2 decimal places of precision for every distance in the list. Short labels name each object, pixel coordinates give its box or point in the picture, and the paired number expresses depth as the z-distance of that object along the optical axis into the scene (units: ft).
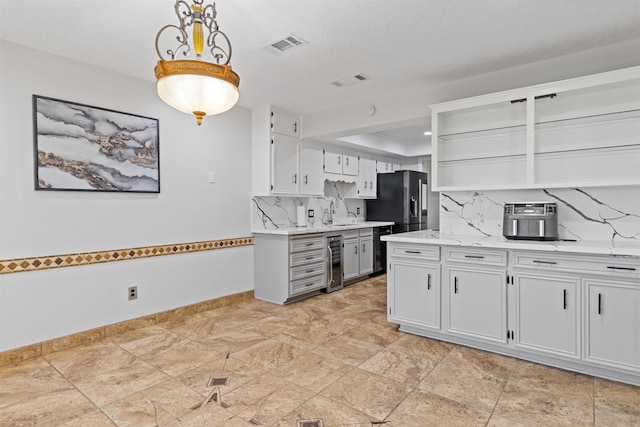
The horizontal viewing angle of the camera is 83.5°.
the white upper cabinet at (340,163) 17.83
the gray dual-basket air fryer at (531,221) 9.32
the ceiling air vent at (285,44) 8.61
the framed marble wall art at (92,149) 9.34
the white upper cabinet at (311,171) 16.17
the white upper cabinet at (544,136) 9.12
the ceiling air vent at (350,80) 11.20
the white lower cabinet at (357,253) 16.93
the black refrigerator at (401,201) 20.18
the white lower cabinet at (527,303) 7.71
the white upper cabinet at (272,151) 14.57
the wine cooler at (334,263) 15.80
